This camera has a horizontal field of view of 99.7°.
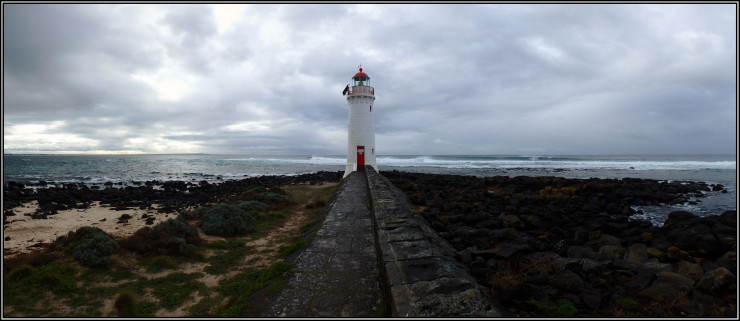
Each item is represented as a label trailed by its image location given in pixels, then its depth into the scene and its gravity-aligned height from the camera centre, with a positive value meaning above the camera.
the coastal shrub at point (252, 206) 9.22 -1.39
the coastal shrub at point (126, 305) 3.37 -1.60
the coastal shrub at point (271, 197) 11.03 -1.35
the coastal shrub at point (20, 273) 3.69 -1.37
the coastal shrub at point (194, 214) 8.34 -1.50
